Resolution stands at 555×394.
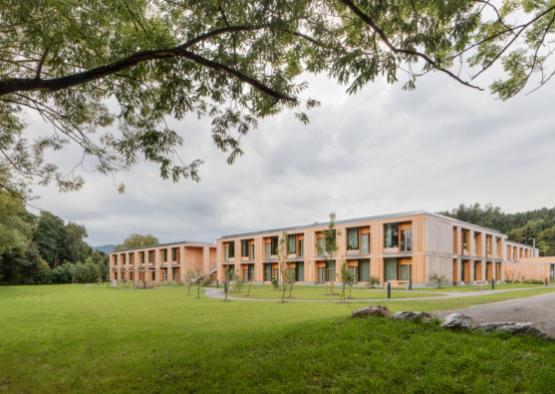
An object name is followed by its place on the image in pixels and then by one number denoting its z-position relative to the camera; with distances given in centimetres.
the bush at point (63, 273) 7019
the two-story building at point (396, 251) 3700
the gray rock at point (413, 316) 886
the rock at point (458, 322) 809
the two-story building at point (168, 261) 6528
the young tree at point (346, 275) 2302
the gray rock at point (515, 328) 734
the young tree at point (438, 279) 3464
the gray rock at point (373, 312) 953
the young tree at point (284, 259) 2225
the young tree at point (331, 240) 2625
